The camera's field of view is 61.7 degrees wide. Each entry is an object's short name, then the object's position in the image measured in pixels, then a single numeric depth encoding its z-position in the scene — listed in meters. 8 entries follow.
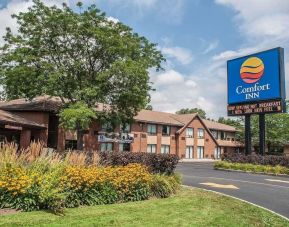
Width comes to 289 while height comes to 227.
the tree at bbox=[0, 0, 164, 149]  19.50
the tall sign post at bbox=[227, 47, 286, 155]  19.69
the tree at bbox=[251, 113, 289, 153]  39.94
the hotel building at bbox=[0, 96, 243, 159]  23.75
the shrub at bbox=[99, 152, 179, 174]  9.98
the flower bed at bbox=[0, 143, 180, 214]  6.20
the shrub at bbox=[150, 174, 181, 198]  8.46
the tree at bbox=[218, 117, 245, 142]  44.10
